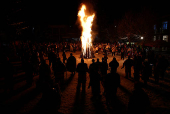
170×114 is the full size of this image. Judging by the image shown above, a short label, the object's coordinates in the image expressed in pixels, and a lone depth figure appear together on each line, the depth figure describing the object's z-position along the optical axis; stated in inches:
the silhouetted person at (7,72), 259.6
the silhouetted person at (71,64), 380.8
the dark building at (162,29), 1172.5
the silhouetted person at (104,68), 307.6
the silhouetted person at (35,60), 394.6
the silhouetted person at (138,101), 140.2
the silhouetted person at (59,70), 284.7
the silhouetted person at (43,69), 267.4
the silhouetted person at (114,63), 306.7
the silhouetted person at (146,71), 289.6
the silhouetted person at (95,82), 230.7
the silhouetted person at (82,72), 262.4
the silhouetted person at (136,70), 335.6
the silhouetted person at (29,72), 300.4
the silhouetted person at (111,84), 193.9
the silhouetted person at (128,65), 344.5
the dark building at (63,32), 1792.4
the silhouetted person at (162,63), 322.7
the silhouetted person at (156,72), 312.8
